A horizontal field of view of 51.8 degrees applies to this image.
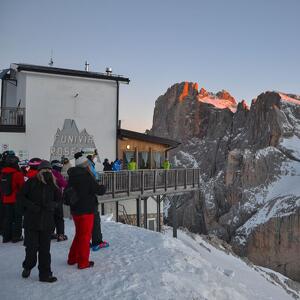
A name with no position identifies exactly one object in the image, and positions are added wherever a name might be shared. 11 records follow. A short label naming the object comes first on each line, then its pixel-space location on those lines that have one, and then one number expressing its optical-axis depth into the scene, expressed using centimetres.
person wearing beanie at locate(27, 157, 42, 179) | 557
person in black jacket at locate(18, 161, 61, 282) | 442
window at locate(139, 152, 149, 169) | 1825
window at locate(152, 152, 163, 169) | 1874
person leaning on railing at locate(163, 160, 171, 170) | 1719
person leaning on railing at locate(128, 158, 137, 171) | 1516
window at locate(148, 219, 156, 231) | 1828
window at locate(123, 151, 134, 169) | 1704
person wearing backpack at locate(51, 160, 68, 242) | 644
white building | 1458
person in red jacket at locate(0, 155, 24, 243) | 604
